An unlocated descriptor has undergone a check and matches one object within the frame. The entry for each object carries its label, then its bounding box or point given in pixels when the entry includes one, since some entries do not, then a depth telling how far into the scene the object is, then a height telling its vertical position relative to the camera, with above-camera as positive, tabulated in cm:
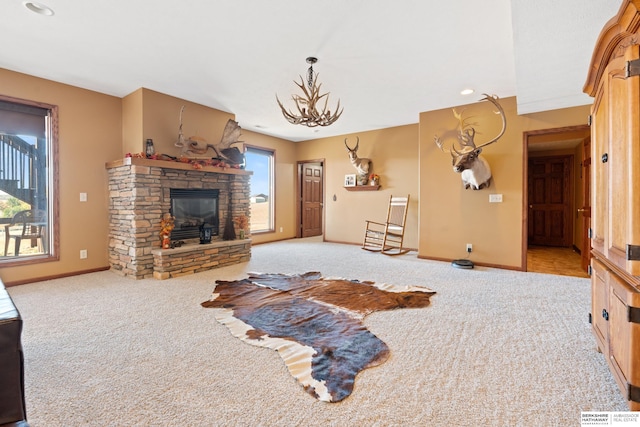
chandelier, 329 +113
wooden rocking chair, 579 -41
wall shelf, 653 +54
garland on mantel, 399 +77
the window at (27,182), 366 +39
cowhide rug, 182 -93
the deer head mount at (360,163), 652 +108
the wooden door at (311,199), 785 +36
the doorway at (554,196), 632 +36
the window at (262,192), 709 +49
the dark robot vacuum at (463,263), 452 -80
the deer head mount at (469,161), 423 +74
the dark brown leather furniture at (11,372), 108 -59
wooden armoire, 140 +8
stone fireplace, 393 +1
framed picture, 684 +74
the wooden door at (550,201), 689 +24
